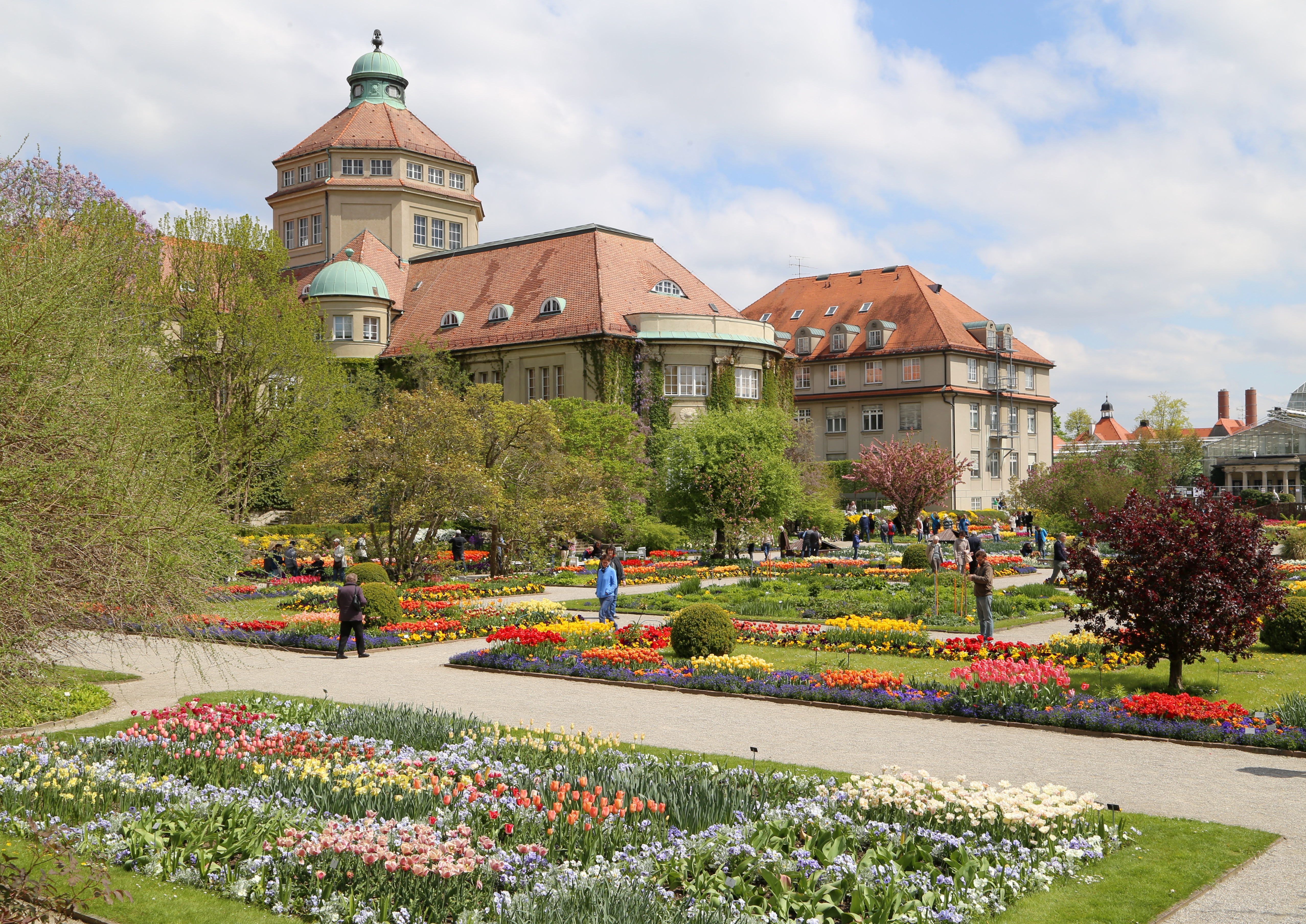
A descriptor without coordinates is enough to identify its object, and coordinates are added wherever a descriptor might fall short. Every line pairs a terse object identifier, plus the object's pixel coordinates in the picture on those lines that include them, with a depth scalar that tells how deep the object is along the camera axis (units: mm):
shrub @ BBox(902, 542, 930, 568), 33250
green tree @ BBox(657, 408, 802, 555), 34594
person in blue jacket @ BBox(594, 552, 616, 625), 20328
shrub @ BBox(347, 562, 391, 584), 24828
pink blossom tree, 45969
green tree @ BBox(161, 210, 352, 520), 38094
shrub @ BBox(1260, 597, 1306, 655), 17203
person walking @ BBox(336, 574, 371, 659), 17562
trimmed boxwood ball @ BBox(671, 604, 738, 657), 16438
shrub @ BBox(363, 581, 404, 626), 20469
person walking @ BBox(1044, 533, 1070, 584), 27500
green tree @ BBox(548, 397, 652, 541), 38938
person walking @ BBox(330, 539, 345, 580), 29688
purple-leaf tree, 13008
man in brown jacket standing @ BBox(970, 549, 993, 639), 17531
